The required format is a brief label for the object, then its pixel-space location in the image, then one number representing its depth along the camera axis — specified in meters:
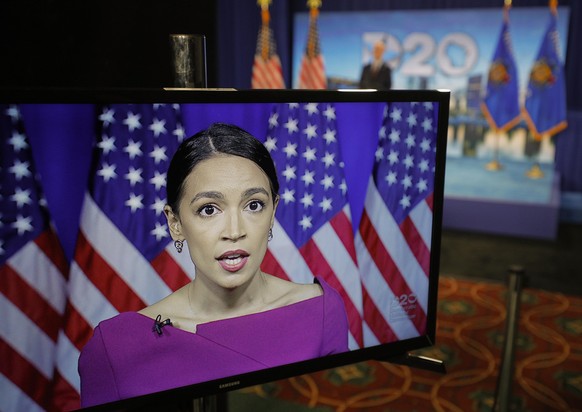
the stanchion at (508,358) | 1.77
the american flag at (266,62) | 6.35
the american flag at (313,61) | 6.34
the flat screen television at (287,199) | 0.88
